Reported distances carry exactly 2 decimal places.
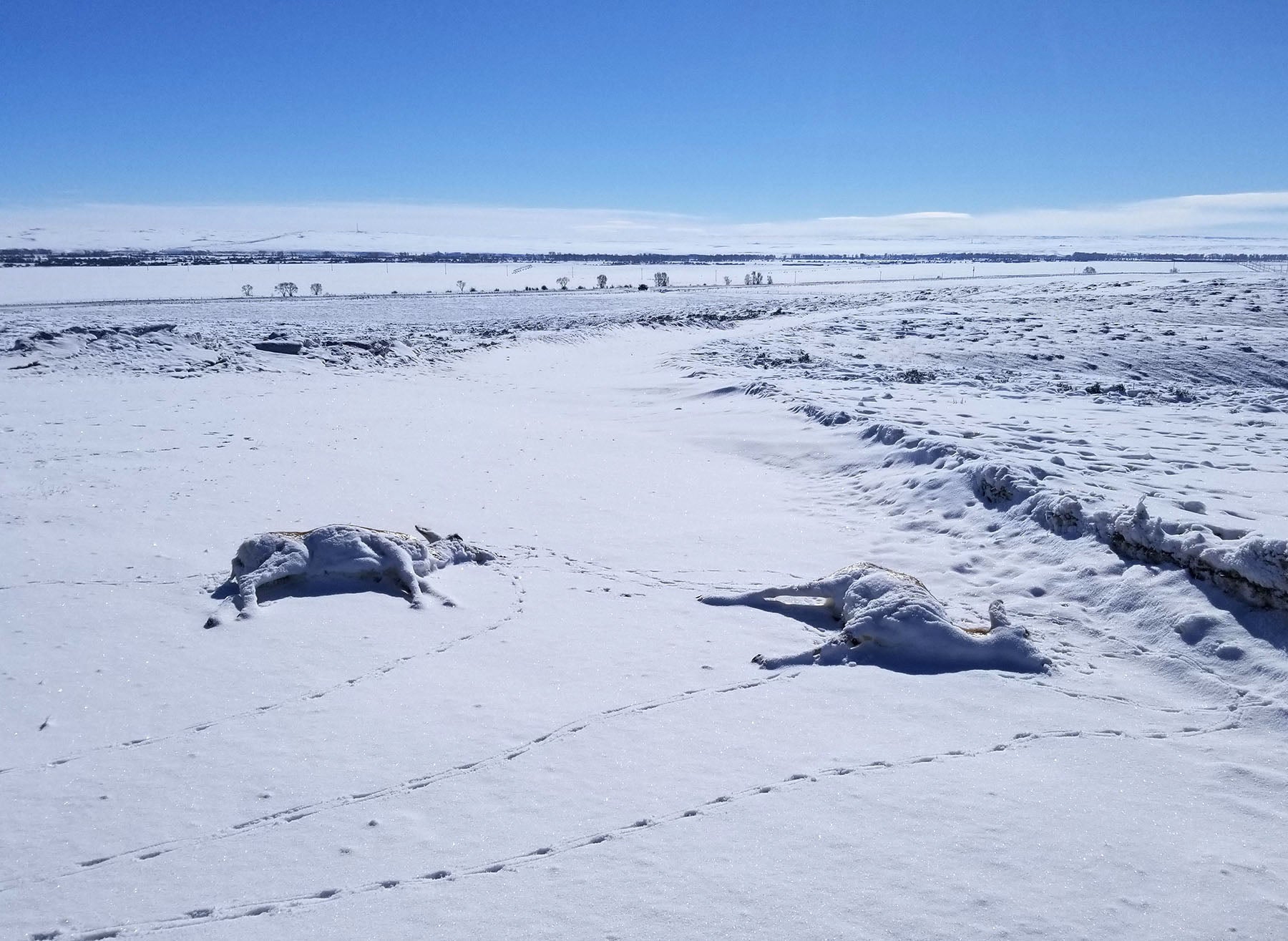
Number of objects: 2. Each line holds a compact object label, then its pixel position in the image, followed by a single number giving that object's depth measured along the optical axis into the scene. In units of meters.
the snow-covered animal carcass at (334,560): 6.26
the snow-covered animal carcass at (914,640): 5.25
